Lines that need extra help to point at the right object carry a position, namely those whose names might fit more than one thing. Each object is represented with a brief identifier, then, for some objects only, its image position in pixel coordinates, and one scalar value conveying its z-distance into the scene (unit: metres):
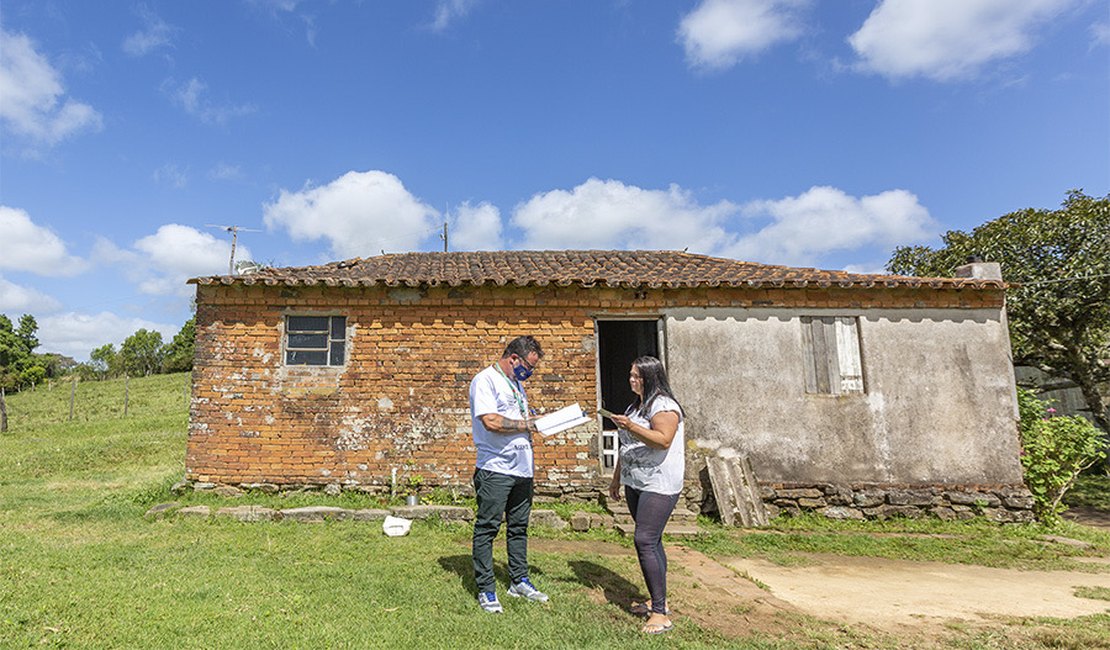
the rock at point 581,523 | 6.84
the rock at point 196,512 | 6.84
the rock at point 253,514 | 6.79
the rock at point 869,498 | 7.93
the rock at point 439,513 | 6.89
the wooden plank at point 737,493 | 7.42
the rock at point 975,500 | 7.95
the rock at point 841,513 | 7.87
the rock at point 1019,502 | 7.94
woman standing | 3.58
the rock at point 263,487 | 7.85
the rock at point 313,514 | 6.81
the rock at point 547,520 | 6.95
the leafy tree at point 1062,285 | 11.31
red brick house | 8.00
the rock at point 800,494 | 7.96
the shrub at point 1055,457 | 8.09
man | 3.88
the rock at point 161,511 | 6.91
